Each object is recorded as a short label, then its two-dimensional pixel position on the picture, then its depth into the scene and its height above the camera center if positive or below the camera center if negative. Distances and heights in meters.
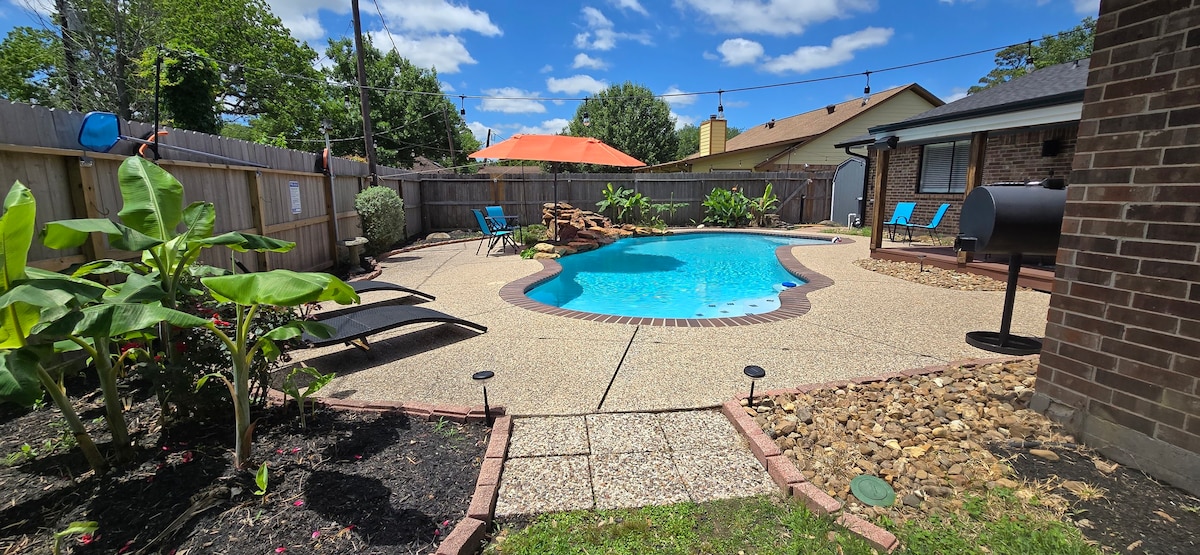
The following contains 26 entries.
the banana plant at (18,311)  1.77 -0.44
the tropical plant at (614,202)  16.47 +0.01
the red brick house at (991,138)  7.94 +1.33
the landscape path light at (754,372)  3.35 -1.17
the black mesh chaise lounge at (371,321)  4.13 -1.10
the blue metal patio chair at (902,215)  12.22 -0.28
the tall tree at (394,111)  27.61 +5.19
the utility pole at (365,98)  11.31 +2.42
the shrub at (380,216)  10.34 -0.32
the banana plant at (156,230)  2.21 -0.14
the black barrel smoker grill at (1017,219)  4.06 -0.11
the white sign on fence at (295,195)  7.82 +0.09
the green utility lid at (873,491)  2.28 -1.36
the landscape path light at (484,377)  3.05 -1.24
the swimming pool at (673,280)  7.47 -1.47
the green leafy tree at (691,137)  51.41 +9.12
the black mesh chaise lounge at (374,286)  5.38 -0.96
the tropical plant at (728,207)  17.03 -0.13
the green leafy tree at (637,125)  34.09 +5.45
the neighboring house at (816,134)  21.52 +3.24
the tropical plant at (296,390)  2.66 -1.01
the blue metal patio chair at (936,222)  11.21 -0.40
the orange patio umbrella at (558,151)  9.60 +1.03
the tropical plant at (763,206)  16.91 -0.09
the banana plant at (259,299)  1.74 -0.37
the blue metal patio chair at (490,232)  11.41 -0.70
